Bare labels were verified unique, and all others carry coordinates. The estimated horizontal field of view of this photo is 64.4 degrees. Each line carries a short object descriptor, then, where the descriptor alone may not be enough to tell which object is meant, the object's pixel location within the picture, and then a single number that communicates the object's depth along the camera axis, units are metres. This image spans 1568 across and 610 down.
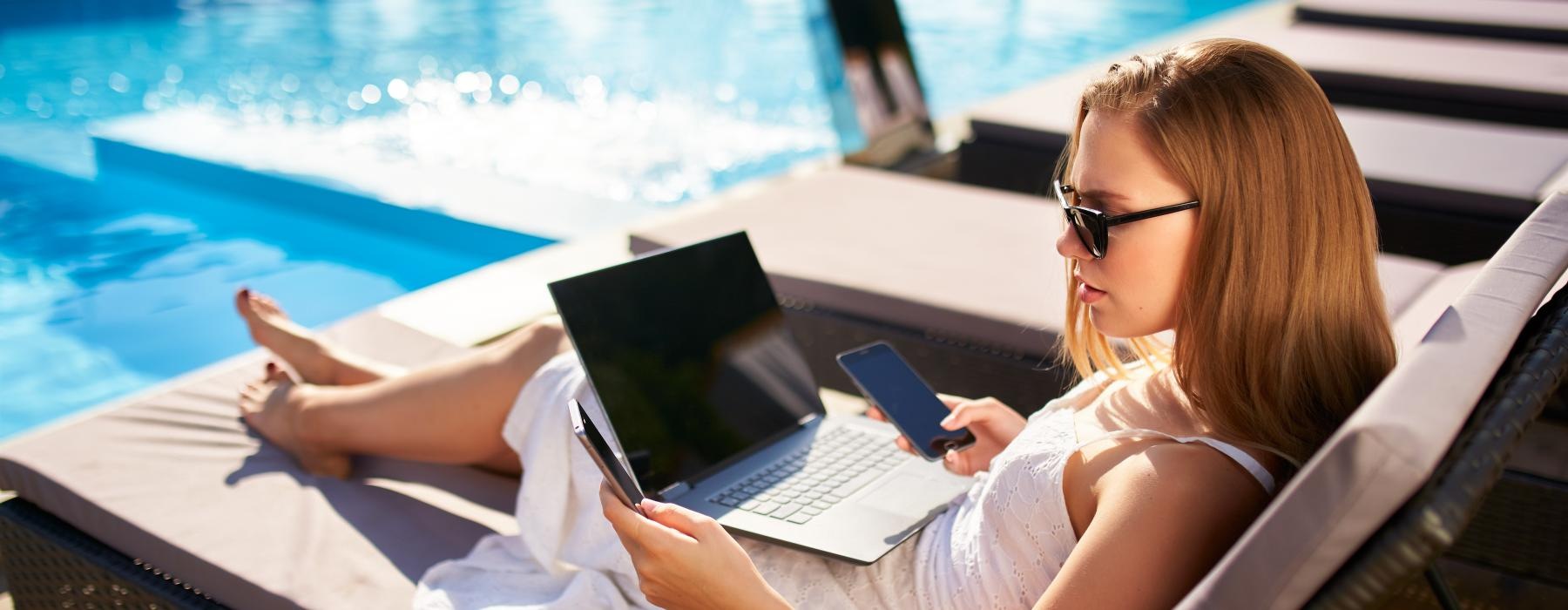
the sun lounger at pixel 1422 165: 3.83
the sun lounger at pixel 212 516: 2.11
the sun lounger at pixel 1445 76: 5.38
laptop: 1.91
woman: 1.34
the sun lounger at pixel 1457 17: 7.04
